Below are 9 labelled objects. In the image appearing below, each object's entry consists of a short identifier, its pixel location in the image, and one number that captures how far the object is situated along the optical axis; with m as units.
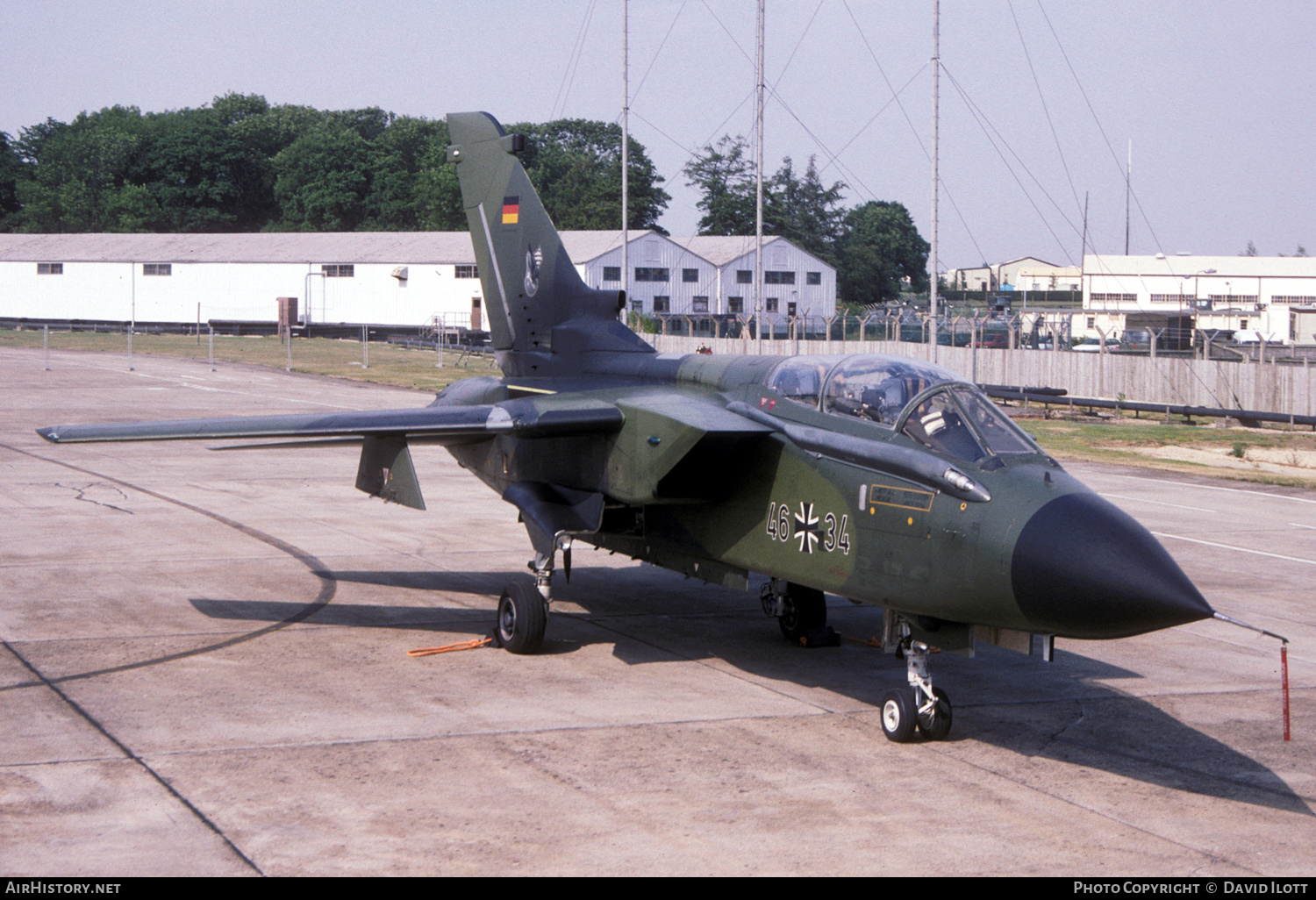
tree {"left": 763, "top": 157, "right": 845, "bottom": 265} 115.88
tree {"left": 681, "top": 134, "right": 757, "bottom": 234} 107.81
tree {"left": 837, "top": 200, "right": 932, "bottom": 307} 119.12
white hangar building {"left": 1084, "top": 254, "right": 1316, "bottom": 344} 109.06
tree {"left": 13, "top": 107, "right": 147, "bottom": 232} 126.25
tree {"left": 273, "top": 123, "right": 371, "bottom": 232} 118.06
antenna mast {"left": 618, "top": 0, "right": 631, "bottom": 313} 49.66
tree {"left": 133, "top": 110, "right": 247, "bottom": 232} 125.62
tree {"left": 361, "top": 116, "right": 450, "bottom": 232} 114.62
